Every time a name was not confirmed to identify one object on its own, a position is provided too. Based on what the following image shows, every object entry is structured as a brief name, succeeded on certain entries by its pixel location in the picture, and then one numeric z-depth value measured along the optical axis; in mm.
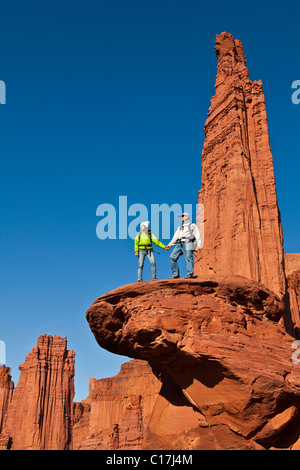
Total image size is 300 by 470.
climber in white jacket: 15539
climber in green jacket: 15953
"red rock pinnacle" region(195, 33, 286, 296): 19812
